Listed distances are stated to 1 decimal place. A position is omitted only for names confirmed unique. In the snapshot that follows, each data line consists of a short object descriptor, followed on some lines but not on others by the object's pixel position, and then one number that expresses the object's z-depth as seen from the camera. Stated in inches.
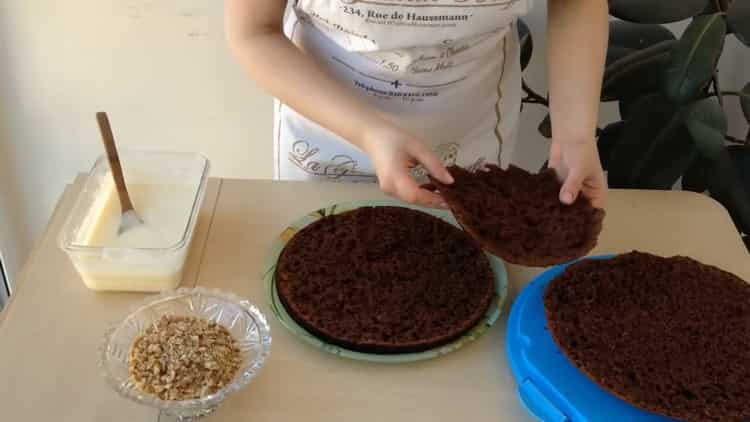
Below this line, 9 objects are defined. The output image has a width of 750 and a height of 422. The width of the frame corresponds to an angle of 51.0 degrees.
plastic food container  35.6
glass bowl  30.5
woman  38.2
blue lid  31.0
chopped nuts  30.9
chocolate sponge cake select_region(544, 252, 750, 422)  30.9
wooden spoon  38.6
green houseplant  50.6
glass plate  33.6
